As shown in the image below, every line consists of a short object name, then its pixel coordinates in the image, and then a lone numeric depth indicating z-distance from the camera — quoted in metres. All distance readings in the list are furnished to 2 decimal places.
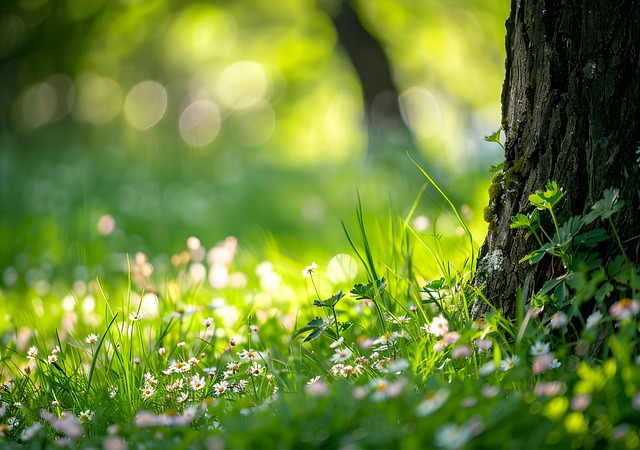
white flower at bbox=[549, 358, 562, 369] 3.97
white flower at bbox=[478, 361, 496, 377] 3.72
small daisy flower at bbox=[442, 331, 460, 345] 4.18
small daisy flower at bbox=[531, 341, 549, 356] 3.89
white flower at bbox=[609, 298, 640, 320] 3.34
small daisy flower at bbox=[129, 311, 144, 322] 5.39
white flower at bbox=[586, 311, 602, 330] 3.62
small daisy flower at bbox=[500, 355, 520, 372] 4.00
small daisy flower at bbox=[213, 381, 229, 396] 4.74
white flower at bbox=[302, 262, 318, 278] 5.04
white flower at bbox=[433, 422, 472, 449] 2.77
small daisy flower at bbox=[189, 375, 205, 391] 4.93
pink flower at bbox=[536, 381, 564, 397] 3.18
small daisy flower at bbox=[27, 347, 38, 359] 5.43
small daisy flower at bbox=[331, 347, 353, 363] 4.70
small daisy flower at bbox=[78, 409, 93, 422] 4.73
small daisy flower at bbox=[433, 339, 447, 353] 4.24
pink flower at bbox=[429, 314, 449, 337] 4.34
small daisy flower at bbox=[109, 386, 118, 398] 5.15
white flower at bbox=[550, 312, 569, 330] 3.87
